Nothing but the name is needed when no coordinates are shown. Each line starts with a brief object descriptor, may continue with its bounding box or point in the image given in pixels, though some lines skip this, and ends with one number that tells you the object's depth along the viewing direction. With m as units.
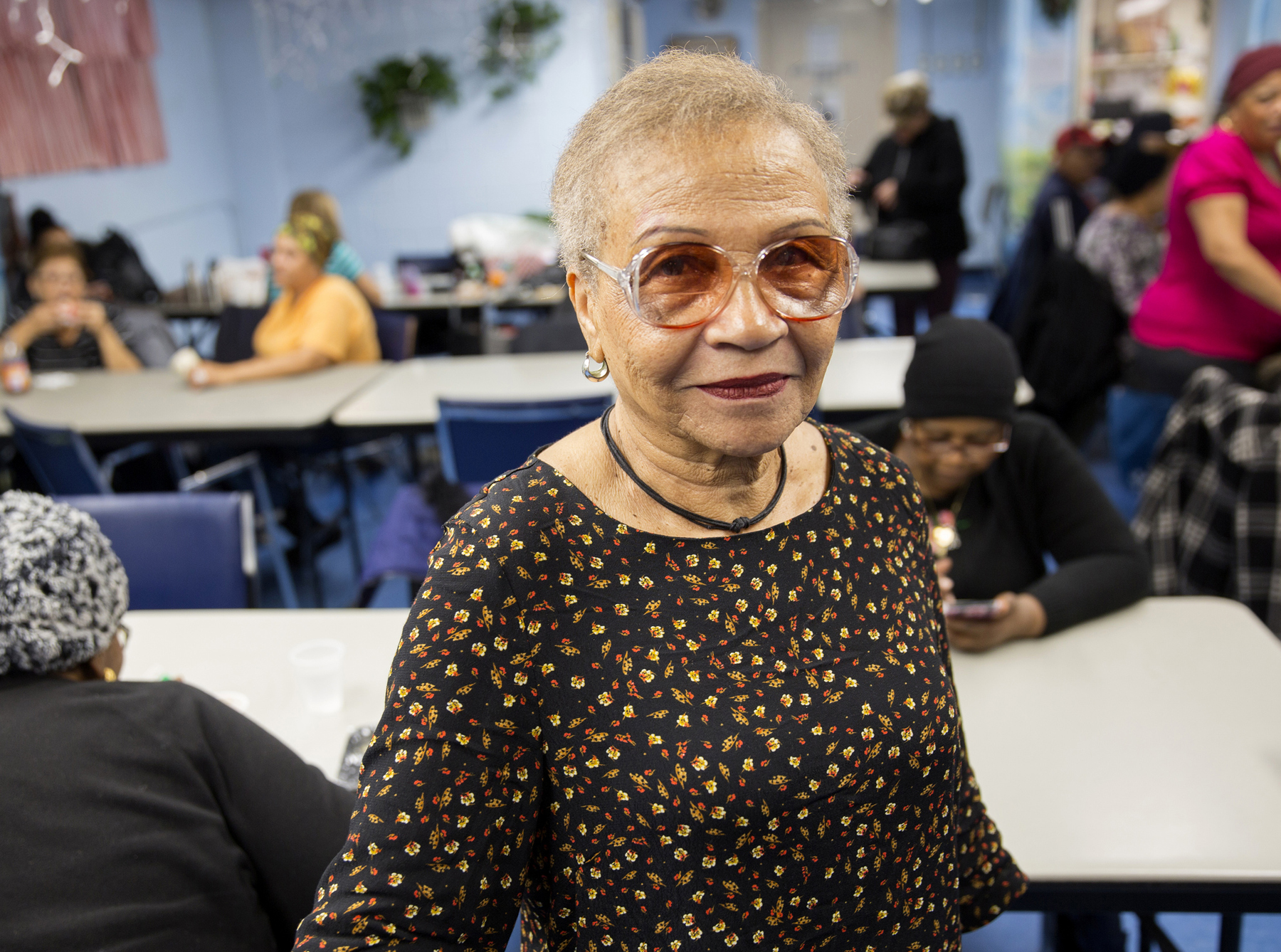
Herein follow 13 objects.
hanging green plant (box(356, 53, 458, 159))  7.42
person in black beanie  1.62
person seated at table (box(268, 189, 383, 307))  4.05
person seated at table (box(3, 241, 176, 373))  3.90
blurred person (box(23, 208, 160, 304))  5.63
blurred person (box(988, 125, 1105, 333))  4.50
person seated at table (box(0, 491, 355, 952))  0.93
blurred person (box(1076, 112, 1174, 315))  3.83
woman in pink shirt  2.59
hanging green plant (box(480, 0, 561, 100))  7.27
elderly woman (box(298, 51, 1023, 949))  0.72
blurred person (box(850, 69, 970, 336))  5.22
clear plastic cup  1.51
